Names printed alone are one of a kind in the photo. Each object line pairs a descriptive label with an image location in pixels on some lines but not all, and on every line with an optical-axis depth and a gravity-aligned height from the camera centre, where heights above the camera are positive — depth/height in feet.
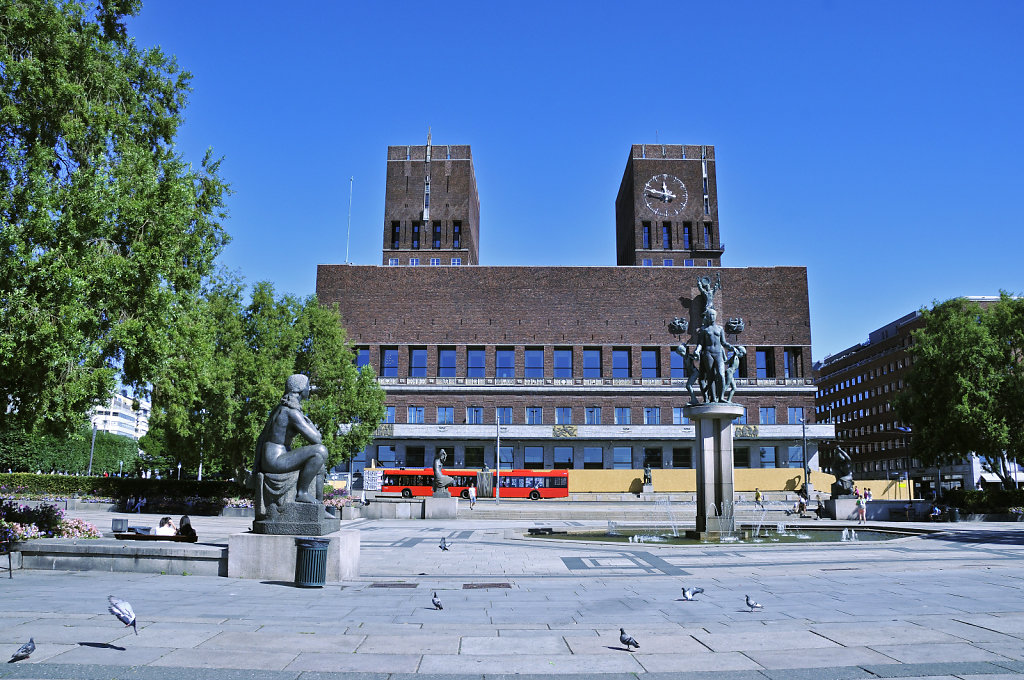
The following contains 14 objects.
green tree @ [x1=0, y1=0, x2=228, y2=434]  49.78 +16.26
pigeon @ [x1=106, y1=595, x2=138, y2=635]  24.30 -5.05
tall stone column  71.61 -0.37
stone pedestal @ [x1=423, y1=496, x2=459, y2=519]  119.34 -7.84
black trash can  39.68 -5.60
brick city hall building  238.89 +32.84
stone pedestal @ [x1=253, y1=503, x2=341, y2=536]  42.14 -3.61
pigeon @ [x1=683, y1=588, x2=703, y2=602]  35.13 -6.12
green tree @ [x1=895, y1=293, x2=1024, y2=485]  138.82 +15.74
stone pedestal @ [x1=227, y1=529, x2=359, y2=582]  41.73 -5.60
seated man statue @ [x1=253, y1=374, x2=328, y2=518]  42.63 -0.25
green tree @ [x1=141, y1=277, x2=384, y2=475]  119.14 +13.24
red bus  197.26 -6.30
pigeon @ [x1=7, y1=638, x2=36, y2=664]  21.95 -5.76
